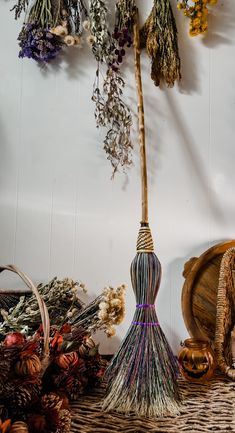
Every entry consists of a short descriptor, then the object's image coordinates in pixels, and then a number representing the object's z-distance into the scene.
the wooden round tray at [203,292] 1.46
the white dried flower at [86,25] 1.50
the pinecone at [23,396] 0.79
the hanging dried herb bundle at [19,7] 1.54
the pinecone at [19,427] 0.73
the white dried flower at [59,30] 1.48
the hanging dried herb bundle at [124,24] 1.48
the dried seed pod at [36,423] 0.78
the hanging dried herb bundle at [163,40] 1.46
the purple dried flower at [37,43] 1.49
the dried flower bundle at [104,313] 1.22
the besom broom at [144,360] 1.05
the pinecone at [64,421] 0.81
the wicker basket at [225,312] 1.30
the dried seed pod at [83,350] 1.17
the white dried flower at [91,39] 1.49
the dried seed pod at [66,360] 0.97
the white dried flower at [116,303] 1.22
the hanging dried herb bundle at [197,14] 1.46
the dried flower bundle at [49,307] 1.20
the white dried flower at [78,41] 1.51
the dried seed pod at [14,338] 0.93
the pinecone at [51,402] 0.83
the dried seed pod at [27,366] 0.81
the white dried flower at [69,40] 1.50
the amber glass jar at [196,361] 1.23
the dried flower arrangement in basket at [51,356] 0.80
